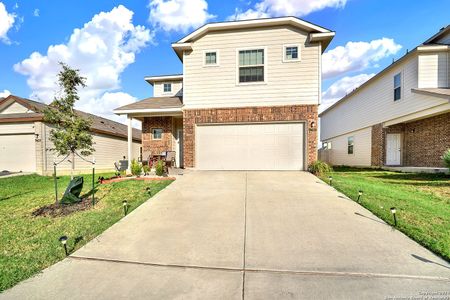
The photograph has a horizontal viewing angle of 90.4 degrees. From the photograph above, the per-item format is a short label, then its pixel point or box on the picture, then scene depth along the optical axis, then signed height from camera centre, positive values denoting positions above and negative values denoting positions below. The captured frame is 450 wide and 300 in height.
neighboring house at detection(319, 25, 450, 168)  10.90 +2.00
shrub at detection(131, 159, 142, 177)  8.57 -0.87
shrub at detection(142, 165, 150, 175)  8.91 -0.90
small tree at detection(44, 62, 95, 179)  6.58 +0.81
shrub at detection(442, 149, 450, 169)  8.49 -0.41
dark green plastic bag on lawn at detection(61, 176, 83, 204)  5.75 -1.21
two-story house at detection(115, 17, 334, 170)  9.80 +2.40
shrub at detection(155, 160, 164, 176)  8.73 -0.88
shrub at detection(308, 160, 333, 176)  8.86 -0.83
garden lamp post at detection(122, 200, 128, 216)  5.05 -1.44
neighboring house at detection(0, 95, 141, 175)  12.17 +0.31
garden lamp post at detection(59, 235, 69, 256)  3.19 -1.34
